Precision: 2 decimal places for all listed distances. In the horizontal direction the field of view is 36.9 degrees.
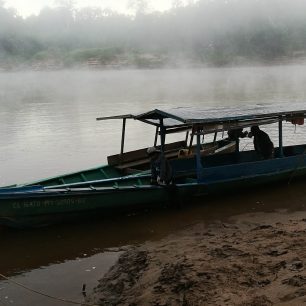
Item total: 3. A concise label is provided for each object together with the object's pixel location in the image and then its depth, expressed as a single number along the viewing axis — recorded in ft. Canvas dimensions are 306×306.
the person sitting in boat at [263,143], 34.88
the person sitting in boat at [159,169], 29.58
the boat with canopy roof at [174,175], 26.04
